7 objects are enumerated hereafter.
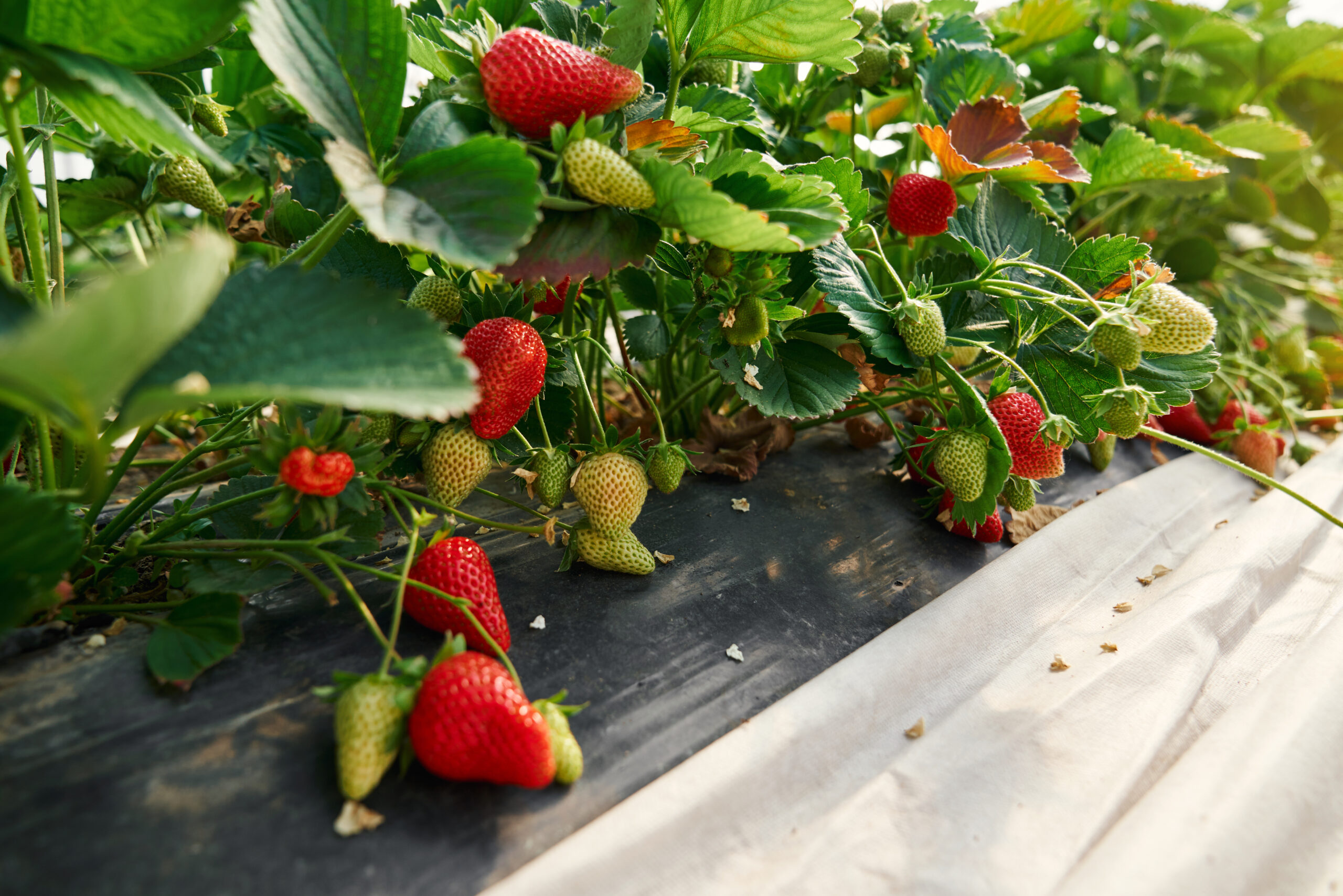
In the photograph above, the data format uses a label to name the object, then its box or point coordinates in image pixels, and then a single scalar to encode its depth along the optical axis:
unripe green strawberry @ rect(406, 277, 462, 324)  0.64
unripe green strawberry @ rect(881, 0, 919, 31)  0.91
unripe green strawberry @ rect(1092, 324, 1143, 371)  0.65
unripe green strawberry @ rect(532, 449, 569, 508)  0.64
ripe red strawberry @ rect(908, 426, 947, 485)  0.79
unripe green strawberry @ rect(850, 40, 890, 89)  0.87
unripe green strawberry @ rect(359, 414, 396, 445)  0.59
